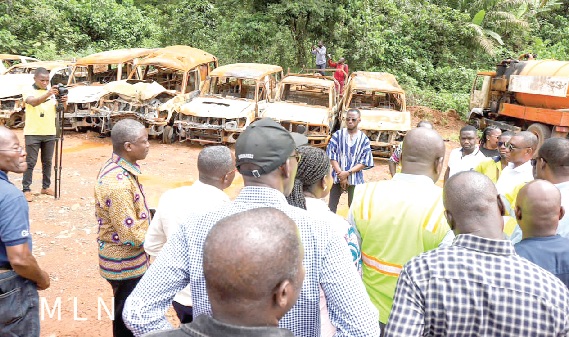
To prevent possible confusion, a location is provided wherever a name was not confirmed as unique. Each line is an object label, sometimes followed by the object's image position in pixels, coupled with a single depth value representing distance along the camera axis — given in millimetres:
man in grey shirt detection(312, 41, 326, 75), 17047
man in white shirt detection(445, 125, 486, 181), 5688
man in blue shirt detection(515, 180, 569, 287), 2402
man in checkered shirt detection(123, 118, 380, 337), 1769
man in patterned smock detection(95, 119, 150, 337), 3252
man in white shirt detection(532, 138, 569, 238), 3451
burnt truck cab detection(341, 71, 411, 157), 11086
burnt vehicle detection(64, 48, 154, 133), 11859
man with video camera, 7211
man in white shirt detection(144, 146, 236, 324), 2936
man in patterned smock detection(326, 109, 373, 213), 6211
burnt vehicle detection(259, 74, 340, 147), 11172
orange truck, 11344
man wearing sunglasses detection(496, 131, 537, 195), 4509
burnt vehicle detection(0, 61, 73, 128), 12141
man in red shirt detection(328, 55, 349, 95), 15867
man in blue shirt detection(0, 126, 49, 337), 2682
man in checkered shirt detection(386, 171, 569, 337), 1820
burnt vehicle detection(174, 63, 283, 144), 11328
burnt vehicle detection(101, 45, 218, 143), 11766
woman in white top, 2539
